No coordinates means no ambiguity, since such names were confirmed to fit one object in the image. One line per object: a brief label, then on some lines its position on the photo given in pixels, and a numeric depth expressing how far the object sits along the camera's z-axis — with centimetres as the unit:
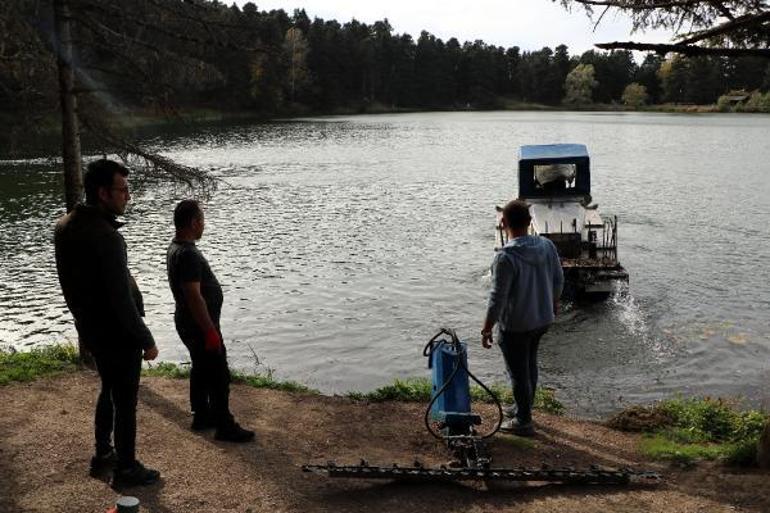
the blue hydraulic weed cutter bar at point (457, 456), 541
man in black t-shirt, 580
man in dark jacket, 486
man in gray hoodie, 633
